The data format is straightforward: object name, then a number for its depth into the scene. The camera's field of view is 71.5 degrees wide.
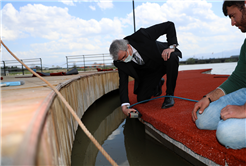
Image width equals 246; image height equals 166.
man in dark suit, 1.83
